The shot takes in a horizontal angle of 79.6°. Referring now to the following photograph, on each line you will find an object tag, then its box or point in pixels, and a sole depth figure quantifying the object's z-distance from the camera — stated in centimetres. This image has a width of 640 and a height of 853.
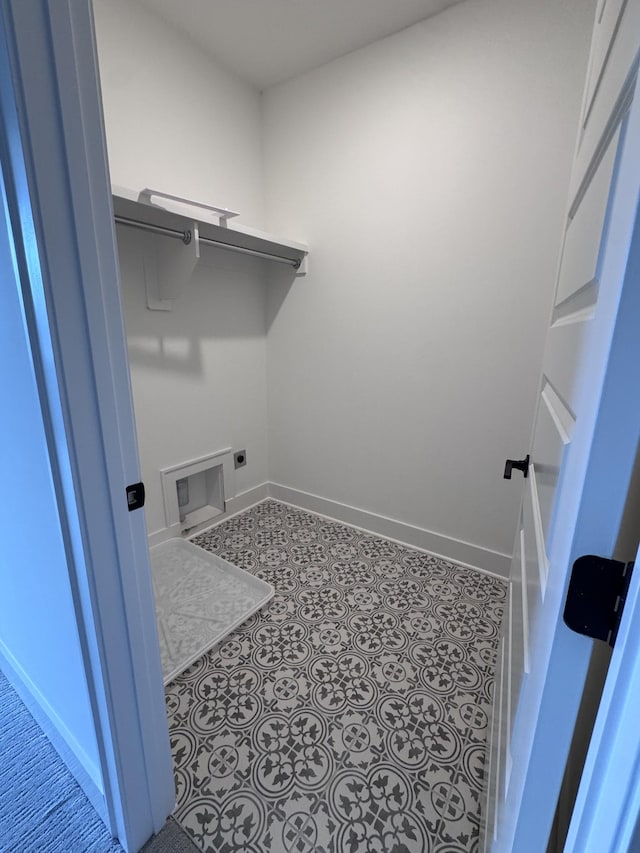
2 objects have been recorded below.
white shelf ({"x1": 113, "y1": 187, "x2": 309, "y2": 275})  155
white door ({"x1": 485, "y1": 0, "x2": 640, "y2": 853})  37
